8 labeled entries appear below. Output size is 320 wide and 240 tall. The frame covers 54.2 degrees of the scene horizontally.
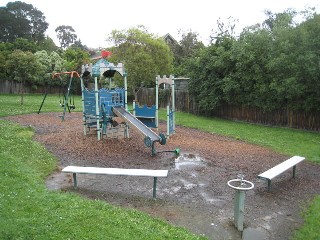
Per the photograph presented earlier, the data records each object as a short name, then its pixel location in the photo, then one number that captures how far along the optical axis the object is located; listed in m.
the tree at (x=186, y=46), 38.99
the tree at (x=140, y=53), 24.09
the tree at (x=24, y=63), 23.81
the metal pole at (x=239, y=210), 5.66
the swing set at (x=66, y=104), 18.18
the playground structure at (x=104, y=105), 12.41
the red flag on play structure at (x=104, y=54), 13.22
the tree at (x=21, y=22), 64.81
